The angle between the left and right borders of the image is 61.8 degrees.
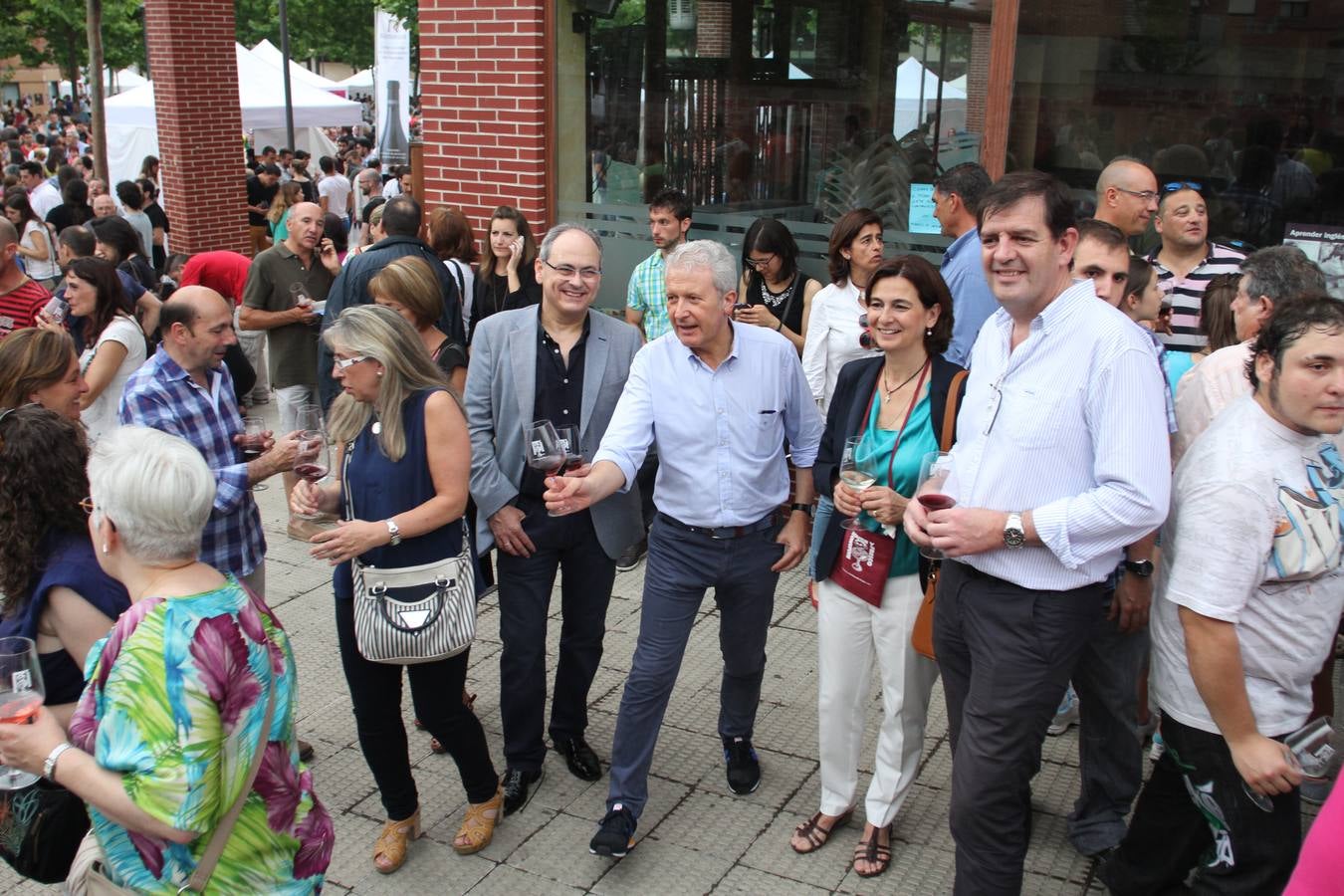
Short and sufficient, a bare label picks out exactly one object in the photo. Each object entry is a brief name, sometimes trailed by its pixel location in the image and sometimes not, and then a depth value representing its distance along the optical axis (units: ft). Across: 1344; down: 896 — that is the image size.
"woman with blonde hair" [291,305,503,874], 11.58
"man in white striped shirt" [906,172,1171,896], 8.98
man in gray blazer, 13.35
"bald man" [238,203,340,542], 23.30
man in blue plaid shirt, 12.89
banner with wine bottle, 65.77
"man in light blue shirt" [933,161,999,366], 16.44
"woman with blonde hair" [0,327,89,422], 12.84
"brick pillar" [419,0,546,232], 25.04
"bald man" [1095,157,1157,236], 17.60
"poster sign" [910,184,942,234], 21.77
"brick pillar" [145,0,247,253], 44.42
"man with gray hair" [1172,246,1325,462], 12.23
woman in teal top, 11.66
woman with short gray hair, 7.36
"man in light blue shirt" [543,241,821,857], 12.36
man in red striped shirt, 20.85
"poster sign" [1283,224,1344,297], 19.40
